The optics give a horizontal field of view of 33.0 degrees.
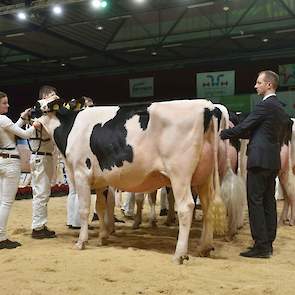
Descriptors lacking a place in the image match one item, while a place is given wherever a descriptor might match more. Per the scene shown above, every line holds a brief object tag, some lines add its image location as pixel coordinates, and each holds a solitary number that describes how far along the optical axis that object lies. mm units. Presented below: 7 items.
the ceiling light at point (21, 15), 11477
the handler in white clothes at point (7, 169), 5176
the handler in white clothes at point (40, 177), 5840
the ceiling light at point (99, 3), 10699
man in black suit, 4750
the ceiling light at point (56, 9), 11047
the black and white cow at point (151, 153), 4645
